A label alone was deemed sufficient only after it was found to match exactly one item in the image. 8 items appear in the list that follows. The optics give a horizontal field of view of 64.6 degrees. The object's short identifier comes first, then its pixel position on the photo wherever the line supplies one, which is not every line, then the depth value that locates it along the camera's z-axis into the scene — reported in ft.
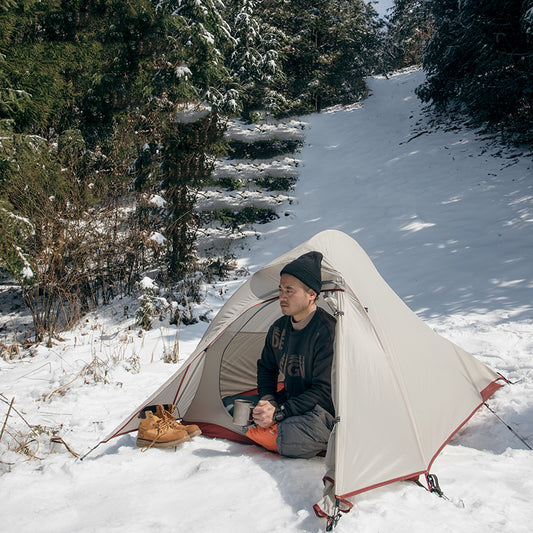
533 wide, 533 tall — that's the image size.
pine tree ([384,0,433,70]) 75.77
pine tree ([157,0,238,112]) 27.43
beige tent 8.21
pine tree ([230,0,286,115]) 44.19
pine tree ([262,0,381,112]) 55.88
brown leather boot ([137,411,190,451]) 10.06
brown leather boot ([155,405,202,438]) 10.49
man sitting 9.09
